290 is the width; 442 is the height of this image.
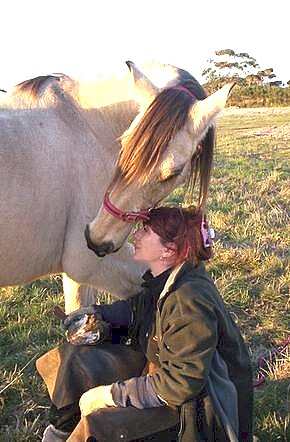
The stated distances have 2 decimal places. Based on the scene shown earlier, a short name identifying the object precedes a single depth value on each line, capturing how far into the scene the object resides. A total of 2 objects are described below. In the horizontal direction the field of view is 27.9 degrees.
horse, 2.40
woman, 2.10
